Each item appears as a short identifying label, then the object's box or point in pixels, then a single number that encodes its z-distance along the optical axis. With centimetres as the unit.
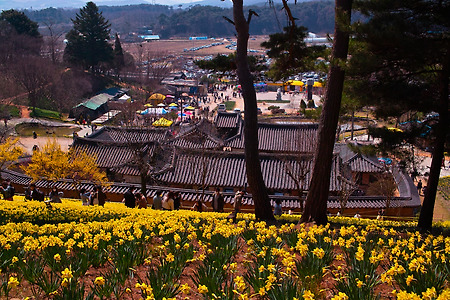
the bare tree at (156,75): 6253
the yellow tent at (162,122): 3455
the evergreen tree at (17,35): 5478
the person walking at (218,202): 1439
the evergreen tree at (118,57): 6228
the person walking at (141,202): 1417
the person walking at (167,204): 1409
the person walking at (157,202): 1373
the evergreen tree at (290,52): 1095
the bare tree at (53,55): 5749
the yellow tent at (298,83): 6375
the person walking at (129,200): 1382
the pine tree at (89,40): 5528
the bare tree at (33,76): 4381
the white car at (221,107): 5128
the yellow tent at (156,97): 5044
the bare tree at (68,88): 4666
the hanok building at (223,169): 1828
